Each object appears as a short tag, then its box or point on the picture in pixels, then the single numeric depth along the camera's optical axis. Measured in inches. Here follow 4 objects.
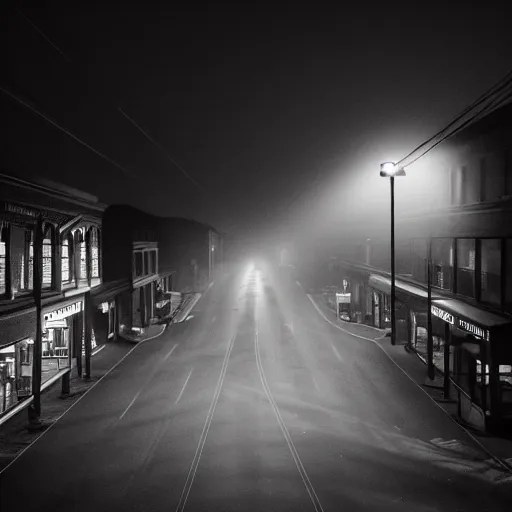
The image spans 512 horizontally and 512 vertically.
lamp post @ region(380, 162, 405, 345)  834.8
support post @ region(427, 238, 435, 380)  775.1
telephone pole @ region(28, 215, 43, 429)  613.3
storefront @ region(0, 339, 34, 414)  579.8
